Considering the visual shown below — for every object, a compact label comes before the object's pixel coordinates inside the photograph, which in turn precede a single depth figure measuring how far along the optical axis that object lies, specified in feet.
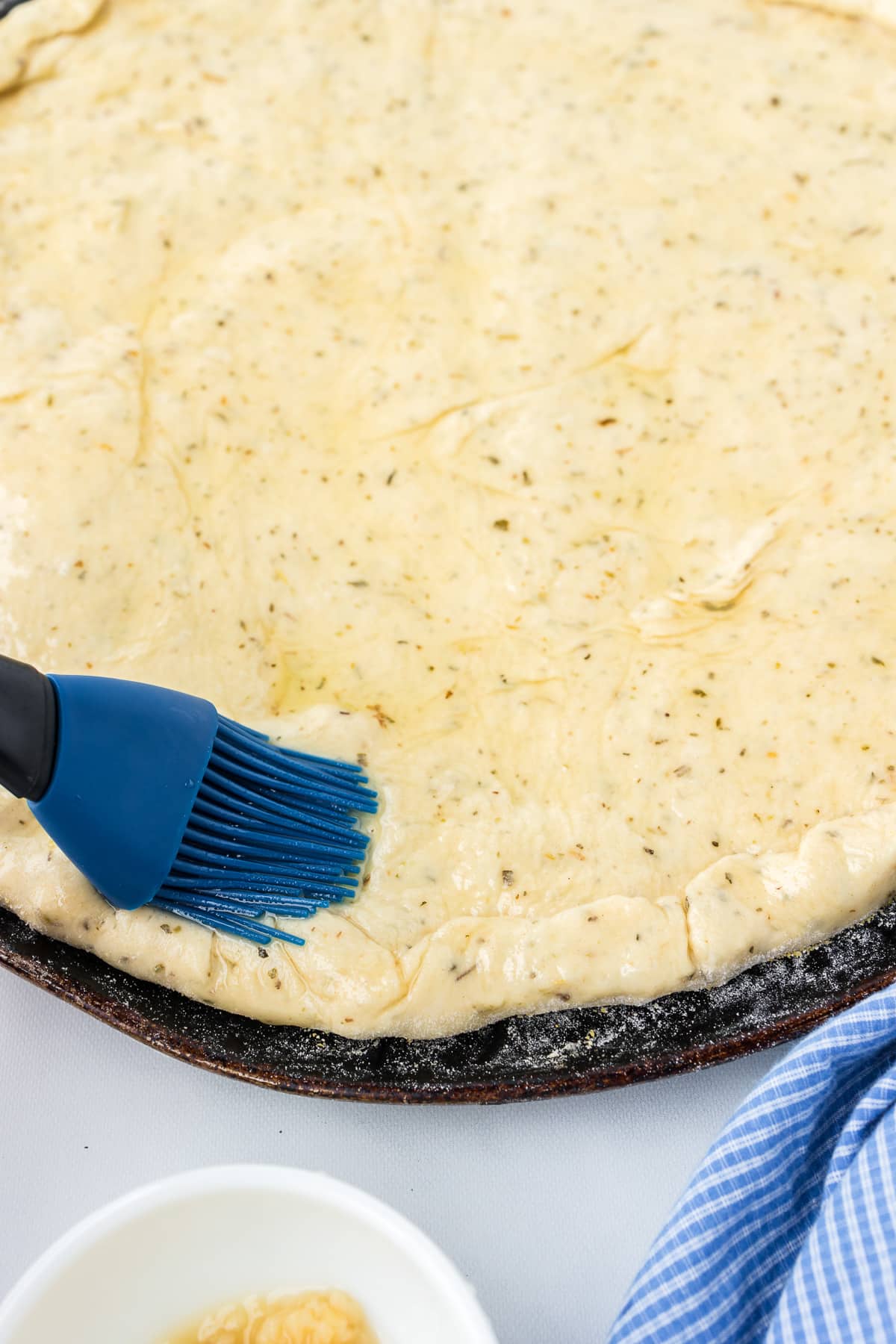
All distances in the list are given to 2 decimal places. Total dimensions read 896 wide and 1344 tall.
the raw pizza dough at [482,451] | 1.92
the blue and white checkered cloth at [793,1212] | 1.76
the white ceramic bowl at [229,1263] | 1.77
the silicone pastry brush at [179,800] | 1.79
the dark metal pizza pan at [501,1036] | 1.86
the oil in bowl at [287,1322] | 1.79
